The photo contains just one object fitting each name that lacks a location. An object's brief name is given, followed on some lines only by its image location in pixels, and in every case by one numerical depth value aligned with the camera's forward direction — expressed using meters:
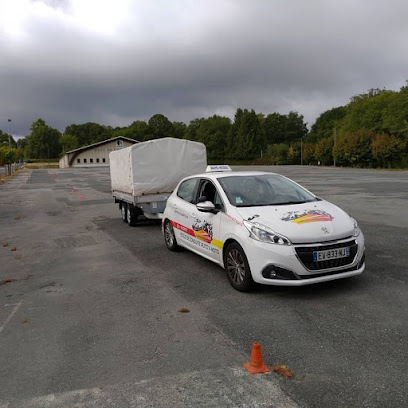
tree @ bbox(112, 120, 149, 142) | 141.50
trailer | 11.59
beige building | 96.00
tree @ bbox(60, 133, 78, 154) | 147.38
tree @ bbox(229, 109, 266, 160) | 116.00
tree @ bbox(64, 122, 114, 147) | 163.69
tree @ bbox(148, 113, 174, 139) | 145.38
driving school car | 5.09
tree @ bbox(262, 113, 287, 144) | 140.38
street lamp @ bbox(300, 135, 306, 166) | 98.19
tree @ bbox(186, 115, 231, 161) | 127.88
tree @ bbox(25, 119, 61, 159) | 148.68
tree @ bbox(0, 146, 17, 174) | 48.38
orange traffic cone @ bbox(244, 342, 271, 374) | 3.44
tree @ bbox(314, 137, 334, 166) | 84.88
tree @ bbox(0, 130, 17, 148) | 181.68
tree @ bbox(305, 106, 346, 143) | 116.92
